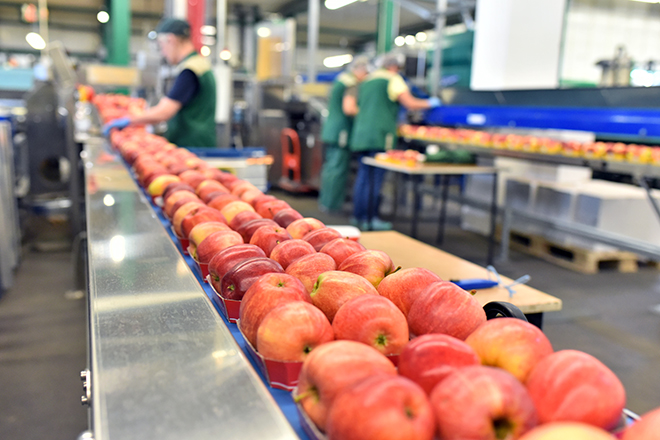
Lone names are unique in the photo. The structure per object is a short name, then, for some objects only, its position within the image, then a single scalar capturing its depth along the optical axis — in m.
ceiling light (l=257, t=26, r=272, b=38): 10.77
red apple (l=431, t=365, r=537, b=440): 0.58
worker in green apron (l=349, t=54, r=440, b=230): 6.42
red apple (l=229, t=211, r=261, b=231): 1.49
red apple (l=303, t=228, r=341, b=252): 1.27
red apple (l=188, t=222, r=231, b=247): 1.33
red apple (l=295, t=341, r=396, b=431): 0.66
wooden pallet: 5.11
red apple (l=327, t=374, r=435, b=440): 0.56
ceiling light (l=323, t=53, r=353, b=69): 31.22
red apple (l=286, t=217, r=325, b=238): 1.39
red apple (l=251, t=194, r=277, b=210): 1.74
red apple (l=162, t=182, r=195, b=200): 1.86
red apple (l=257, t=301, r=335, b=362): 0.79
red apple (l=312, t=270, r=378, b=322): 0.93
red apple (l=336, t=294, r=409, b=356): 0.80
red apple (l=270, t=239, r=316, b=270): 1.15
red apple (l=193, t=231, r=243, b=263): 1.22
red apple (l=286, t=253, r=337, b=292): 1.04
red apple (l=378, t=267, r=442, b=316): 0.97
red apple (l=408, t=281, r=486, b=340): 0.86
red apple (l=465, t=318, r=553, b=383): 0.74
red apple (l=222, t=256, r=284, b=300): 1.00
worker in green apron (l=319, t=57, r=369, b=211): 7.06
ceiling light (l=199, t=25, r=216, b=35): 25.52
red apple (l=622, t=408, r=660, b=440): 0.56
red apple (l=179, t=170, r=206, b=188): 2.08
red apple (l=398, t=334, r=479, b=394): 0.68
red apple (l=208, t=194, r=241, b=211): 1.71
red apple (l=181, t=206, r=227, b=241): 1.45
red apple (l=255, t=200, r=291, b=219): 1.65
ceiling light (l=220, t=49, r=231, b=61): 10.99
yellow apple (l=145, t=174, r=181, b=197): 2.05
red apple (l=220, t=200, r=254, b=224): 1.61
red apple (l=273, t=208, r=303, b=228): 1.51
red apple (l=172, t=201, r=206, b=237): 1.55
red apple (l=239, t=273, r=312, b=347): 0.87
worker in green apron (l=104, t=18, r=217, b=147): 3.84
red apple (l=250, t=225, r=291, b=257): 1.26
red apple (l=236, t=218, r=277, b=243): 1.39
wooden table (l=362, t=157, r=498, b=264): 5.20
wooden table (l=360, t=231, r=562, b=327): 1.59
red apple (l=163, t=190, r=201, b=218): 1.65
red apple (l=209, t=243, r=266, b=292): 1.08
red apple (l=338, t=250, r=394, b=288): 1.07
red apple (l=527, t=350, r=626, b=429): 0.62
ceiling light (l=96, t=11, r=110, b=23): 22.77
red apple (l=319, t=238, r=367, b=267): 1.17
